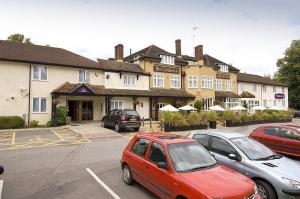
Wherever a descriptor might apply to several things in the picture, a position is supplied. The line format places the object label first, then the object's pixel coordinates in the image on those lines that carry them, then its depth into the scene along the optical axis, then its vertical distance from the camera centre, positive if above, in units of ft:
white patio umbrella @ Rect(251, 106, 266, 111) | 111.04 -1.65
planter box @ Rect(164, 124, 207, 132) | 71.36 -6.73
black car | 66.07 -4.07
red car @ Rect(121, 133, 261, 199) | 16.57 -5.14
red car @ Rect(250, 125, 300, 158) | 35.27 -4.92
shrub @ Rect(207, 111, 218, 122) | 81.05 -3.78
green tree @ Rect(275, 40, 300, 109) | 183.32 +24.62
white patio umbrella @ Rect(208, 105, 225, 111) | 95.57 -1.44
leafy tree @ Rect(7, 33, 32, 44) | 131.44 +34.59
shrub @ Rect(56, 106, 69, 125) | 77.61 -3.30
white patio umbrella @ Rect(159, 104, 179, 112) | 83.57 -1.57
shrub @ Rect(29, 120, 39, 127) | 75.77 -5.61
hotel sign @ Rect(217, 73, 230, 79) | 129.39 +14.75
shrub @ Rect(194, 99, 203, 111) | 106.01 -0.32
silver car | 19.79 -5.23
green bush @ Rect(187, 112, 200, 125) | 76.38 -4.20
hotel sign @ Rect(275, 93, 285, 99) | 157.17 +5.39
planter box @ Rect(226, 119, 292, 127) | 88.08 -6.89
